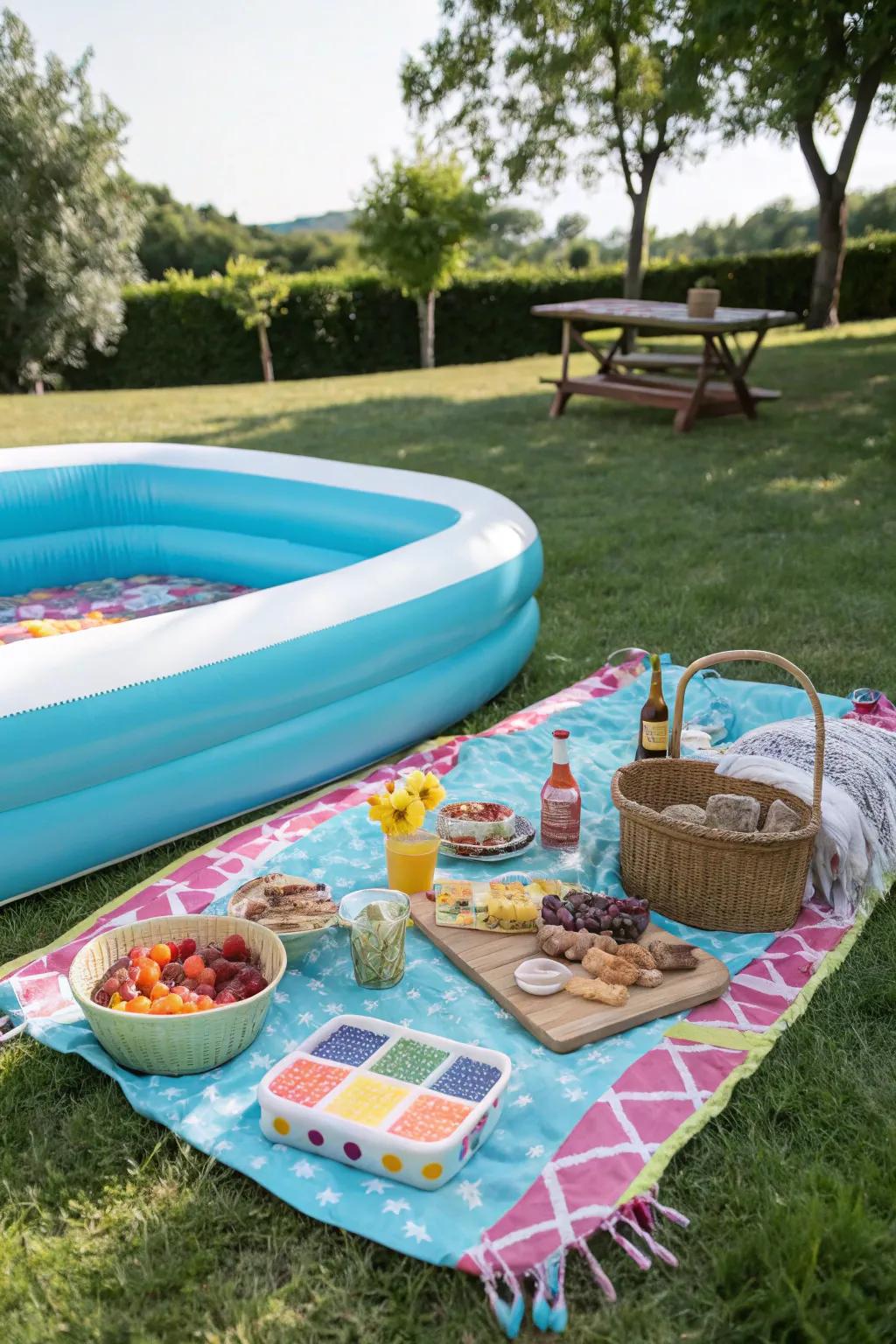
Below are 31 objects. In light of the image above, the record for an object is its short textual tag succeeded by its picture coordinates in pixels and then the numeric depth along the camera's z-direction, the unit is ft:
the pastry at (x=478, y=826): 8.98
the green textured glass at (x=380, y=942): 7.16
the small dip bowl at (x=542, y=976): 7.02
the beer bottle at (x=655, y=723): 9.39
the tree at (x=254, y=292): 53.01
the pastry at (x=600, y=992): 6.86
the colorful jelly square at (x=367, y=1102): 5.72
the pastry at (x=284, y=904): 7.50
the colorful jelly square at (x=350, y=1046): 6.26
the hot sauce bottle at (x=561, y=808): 8.89
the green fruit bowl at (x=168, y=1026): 6.24
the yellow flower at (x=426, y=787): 8.18
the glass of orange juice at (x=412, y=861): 8.28
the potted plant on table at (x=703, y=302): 25.52
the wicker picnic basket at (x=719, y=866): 7.66
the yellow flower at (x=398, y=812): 8.10
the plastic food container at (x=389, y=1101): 5.56
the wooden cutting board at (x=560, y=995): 6.70
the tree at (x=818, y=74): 24.45
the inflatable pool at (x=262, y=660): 8.20
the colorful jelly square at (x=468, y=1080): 5.92
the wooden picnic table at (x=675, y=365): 25.22
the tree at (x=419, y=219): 50.16
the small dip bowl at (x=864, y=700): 10.74
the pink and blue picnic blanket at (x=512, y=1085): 5.33
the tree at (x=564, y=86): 44.93
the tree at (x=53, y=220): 55.31
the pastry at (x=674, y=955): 7.18
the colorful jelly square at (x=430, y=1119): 5.60
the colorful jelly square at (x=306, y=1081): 5.92
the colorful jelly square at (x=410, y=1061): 6.06
